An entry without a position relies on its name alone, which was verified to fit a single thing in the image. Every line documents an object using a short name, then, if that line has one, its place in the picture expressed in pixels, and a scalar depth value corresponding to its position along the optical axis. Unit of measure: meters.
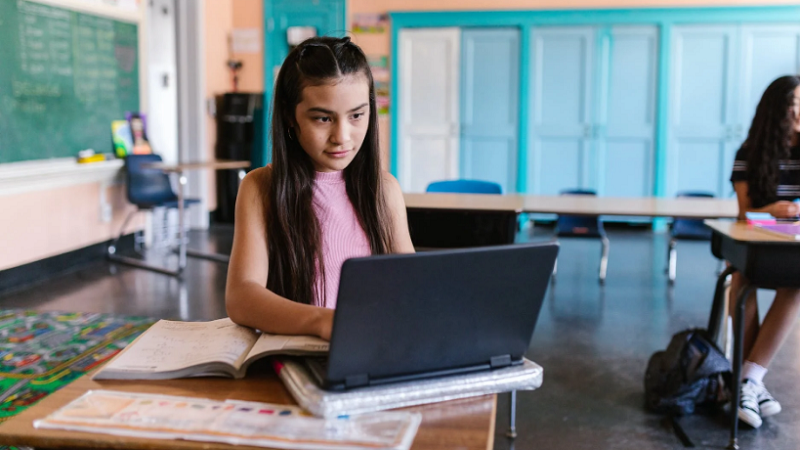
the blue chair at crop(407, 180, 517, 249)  3.69
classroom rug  3.08
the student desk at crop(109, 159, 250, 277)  5.34
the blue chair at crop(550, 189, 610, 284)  5.19
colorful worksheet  0.83
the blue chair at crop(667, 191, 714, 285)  5.09
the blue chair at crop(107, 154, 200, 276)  5.66
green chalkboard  4.62
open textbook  1.02
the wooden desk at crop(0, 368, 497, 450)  0.84
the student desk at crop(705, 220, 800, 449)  2.42
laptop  0.87
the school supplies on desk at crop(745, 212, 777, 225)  2.78
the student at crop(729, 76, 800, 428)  2.80
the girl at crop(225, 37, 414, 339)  1.24
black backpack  2.79
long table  3.72
